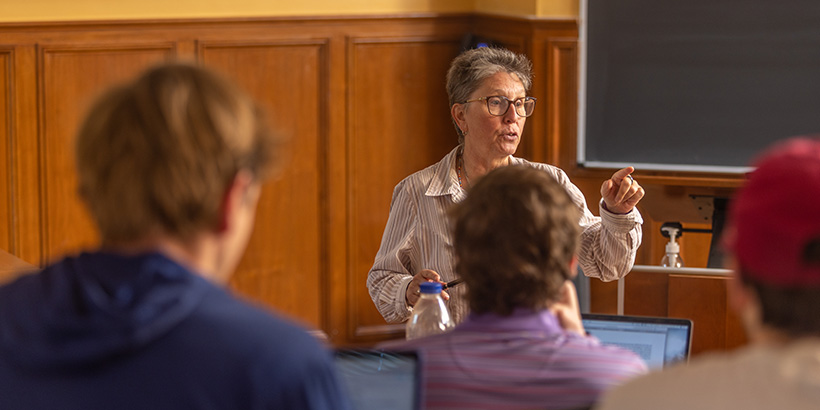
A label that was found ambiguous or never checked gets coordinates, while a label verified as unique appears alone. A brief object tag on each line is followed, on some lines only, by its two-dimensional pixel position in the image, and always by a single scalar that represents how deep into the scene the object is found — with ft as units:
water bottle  10.81
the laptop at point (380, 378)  9.18
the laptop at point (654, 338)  10.28
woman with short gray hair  11.87
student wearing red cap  8.43
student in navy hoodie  8.43
